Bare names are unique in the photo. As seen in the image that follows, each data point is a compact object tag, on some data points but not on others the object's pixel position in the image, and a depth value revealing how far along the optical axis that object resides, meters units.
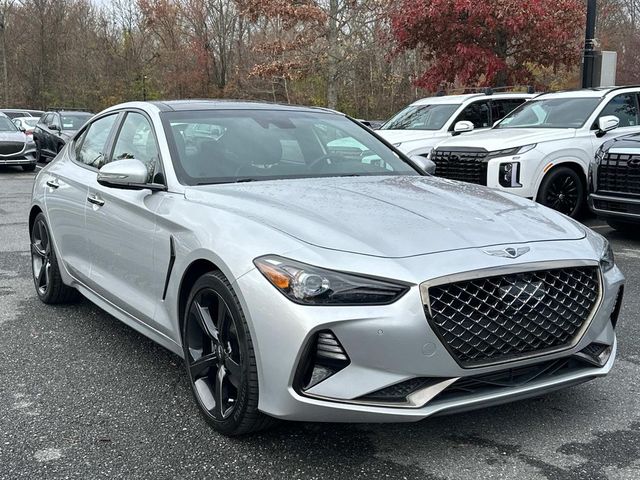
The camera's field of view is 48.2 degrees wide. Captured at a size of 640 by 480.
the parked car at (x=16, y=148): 17.69
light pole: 12.28
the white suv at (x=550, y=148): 8.55
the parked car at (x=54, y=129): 18.08
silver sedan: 2.71
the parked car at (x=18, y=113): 27.56
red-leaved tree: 14.35
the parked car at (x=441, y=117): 10.85
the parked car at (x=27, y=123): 21.62
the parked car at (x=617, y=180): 7.34
